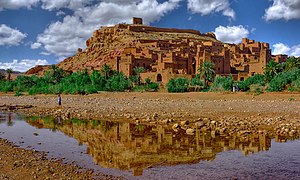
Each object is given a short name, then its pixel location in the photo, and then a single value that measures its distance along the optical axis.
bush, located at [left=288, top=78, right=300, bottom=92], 26.13
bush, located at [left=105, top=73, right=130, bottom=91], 41.31
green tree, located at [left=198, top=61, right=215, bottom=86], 42.28
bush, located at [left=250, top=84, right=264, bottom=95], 26.22
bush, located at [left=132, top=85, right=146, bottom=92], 39.67
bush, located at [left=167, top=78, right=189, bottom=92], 36.81
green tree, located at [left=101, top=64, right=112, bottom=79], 50.78
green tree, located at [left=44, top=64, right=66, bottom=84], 55.22
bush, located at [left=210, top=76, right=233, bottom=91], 32.77
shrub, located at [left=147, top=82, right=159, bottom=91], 40.46
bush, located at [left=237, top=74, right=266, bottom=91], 33.20
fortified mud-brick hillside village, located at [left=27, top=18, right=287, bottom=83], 50.09
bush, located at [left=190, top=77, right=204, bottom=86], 39.88
